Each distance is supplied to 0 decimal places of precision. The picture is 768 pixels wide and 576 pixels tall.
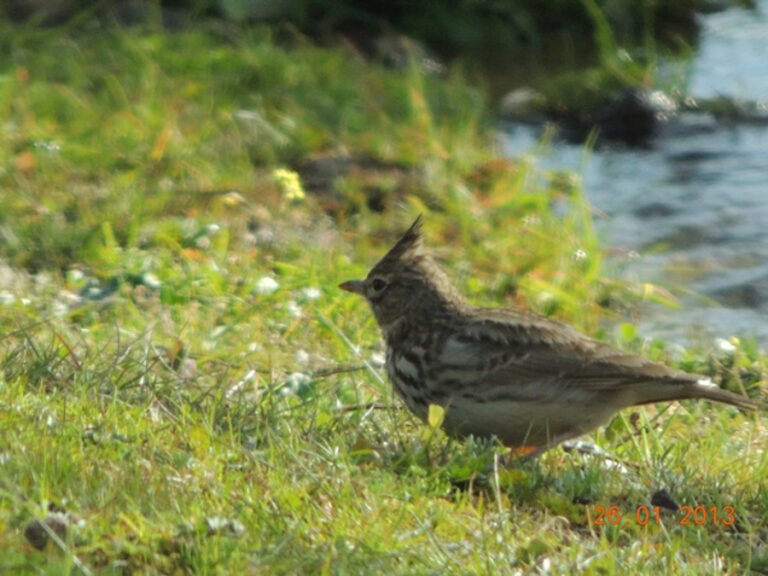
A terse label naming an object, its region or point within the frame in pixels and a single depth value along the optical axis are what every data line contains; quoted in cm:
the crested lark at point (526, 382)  963
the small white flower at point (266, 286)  1339
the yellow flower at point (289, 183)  1573
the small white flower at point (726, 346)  1314
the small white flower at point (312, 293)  1343
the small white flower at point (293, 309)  1301
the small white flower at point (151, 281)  1328
